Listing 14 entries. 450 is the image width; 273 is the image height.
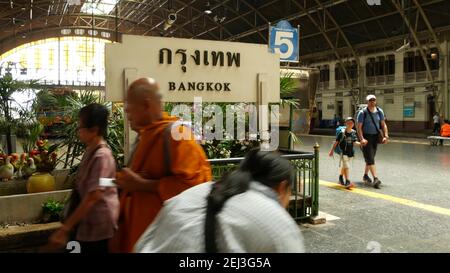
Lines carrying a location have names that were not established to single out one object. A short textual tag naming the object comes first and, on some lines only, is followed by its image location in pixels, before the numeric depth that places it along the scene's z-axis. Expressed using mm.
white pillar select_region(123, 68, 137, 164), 4480
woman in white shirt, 1377
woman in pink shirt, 2566
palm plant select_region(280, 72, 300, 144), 6457
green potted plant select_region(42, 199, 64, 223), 4543
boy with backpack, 8117
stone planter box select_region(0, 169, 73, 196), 5031
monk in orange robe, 2252
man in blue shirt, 8117
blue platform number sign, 6918
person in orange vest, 18250
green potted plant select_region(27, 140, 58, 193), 4820
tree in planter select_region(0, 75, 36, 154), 6977
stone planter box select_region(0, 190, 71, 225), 4365
